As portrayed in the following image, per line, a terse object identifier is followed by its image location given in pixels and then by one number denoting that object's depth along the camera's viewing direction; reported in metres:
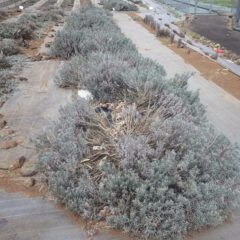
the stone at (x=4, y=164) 3.51
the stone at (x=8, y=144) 3.88
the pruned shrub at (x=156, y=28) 12.13
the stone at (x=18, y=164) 3.50
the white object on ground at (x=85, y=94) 4.92
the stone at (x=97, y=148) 3.35
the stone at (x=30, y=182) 3.24
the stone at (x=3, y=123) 4.39
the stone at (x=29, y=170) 3.38
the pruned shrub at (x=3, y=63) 6.85
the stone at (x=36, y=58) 7.68
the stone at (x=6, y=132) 4.17
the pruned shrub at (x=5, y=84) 5.51
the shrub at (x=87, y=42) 7.27
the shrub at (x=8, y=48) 7.94
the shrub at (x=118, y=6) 20.12
